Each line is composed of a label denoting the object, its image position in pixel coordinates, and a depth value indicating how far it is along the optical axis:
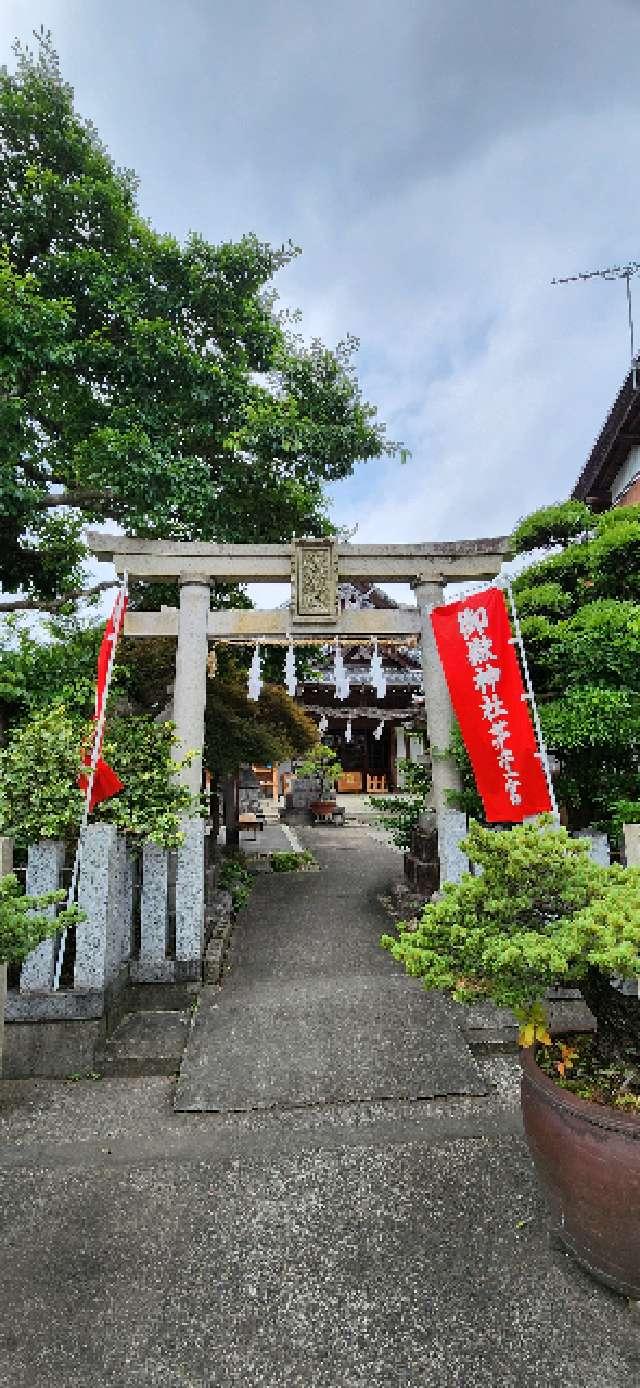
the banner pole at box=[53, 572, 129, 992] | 4.65
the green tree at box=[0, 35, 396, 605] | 8.80
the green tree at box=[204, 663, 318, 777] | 9.95
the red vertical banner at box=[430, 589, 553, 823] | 6.50
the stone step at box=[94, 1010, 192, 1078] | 4.48
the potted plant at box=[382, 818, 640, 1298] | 2.47
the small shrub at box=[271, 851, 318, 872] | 12.05
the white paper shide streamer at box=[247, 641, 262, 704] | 7.87
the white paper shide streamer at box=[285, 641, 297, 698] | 7.93
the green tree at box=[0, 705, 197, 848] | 5.05
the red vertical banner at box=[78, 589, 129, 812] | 5.53
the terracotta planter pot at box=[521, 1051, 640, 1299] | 2.41
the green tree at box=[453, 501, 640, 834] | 6.24
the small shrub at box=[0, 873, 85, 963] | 3.11
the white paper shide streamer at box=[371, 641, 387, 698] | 8.25
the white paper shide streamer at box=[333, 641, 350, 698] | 8.24
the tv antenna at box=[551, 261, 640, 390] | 12.55
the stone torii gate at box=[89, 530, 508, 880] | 7.77
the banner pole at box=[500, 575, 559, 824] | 6.38
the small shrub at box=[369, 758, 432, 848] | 9.13
